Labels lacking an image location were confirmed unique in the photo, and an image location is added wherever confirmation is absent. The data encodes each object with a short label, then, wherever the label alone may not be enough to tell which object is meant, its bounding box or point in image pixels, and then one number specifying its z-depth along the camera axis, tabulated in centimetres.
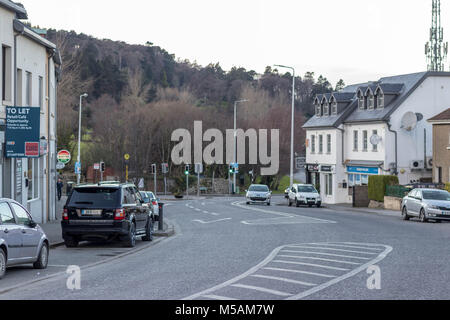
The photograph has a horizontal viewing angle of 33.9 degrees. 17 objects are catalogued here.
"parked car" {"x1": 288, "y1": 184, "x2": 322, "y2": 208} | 5147
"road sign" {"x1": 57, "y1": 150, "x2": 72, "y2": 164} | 4072
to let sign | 2286
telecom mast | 7500
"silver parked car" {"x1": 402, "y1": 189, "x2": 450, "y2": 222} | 3192
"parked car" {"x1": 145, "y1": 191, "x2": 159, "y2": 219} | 3480
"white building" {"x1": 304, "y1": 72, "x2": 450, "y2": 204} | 5431
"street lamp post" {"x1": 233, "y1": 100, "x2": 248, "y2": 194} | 7608
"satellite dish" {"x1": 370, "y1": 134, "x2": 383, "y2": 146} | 5406
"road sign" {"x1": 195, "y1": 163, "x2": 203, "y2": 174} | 6732
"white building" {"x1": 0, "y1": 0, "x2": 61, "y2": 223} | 2453
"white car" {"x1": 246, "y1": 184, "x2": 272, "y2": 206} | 5316
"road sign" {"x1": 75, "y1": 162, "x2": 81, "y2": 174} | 5786
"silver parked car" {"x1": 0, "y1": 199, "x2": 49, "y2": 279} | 1370
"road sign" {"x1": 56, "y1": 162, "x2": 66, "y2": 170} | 4259
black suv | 2002
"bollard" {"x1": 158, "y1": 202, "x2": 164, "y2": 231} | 2719
